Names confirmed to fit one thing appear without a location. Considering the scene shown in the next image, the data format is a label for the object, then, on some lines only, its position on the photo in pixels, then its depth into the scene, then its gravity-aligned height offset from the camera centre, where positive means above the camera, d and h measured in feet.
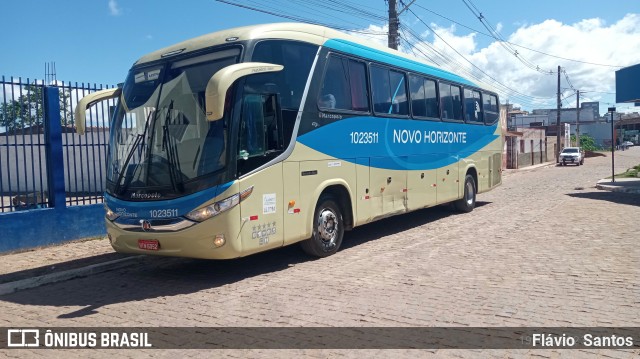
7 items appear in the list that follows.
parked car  146.51 -3.47
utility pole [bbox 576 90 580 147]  209.15 +17.86
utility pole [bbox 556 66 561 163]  165.68 +3.52
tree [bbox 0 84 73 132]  30.29 +2.99
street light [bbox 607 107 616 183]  63.54 +4.15
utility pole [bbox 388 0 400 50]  62.59 +15.47
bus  22.08 +0.38
